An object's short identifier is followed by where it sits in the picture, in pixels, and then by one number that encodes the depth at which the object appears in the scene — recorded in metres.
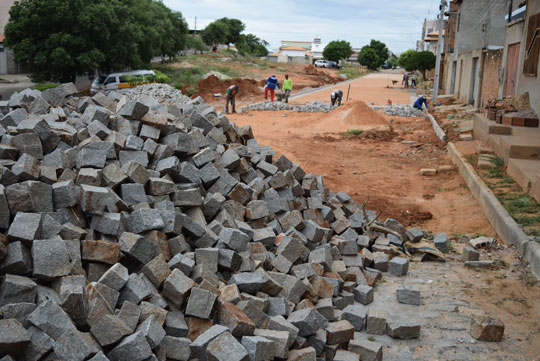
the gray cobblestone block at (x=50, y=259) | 3.99
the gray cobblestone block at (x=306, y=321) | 4.57
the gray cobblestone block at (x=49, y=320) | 3.53
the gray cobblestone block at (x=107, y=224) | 4.69
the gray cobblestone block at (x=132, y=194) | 5.26
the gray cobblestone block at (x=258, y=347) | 3.93
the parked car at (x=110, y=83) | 24.94
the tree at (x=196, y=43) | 61.75
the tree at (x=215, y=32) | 74.25
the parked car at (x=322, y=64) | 82.12
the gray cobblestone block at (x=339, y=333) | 4.72
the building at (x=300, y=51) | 104.62
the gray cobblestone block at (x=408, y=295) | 5.80
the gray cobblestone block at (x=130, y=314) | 3.92
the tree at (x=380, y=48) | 98.06
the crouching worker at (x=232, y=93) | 23.07
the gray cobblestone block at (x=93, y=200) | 4.70
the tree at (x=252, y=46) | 77.00
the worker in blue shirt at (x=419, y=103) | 25.17
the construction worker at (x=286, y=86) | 27.69
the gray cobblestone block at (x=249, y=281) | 4.82
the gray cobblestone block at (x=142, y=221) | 4.82
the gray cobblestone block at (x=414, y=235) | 7.82
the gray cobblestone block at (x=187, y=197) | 5.59
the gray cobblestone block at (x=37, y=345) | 3.41
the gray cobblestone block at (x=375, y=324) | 5.12
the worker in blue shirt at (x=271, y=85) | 26.94
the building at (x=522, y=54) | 15.11
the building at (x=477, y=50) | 22.23
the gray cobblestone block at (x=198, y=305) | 4.25
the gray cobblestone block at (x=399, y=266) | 6.66
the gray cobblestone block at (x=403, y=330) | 5.04
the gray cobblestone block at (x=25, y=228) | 4.09
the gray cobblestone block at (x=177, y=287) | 4.33
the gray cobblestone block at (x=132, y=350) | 3.66
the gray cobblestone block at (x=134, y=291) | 4.18
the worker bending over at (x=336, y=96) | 26.31
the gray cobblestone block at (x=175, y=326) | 4.16
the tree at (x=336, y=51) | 85.31
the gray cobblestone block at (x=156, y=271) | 4.44
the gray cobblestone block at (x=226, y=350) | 3.78
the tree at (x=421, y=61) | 47.44
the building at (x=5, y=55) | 42.25
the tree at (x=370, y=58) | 90.12
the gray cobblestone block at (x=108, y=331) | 3.70
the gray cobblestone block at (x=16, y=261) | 3.93
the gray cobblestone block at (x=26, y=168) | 4.74
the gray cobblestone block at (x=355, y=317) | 5.16
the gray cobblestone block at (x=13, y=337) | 3.24
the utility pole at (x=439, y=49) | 27.41
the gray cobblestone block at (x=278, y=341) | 4.16
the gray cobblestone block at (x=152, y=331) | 3.81
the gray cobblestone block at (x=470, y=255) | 7.09
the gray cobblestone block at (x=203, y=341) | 3.89
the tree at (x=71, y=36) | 24.94
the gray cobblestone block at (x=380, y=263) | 6.77
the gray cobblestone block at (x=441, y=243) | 7.63
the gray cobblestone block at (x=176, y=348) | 3.95
